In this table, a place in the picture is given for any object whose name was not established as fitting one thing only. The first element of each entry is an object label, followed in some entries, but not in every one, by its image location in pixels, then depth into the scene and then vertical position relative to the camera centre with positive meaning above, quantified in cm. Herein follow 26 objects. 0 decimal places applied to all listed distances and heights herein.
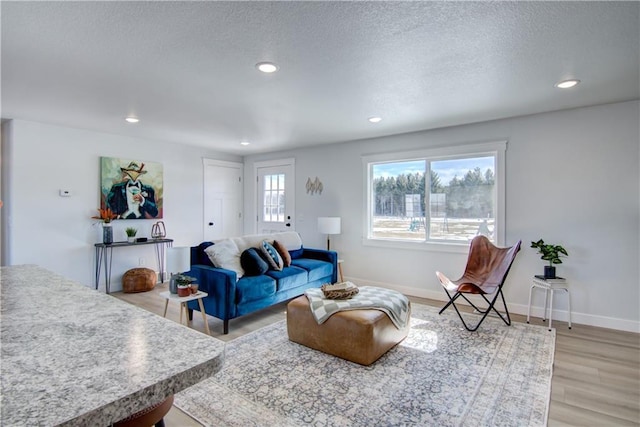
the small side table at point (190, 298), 304 -81
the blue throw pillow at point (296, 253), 485 -62
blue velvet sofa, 336 -80
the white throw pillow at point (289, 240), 480 -43
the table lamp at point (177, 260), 333 -51
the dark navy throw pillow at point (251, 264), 376 -61
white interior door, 626 +22
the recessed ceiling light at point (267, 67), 249 +110
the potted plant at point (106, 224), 474 -21
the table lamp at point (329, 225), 510 -22
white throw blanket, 288 -83
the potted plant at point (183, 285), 308 -70
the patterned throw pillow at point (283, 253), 431 -55
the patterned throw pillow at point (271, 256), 404 -56
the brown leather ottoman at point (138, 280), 488 -105
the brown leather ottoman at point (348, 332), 264 -104
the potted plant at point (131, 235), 500 -38
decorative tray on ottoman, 307 -75
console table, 471 -64
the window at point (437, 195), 422 +23
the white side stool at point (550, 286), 351 -80
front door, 621 +29
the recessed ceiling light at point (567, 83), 284 +112
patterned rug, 203 -124
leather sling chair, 346 -70
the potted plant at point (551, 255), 355 -46
